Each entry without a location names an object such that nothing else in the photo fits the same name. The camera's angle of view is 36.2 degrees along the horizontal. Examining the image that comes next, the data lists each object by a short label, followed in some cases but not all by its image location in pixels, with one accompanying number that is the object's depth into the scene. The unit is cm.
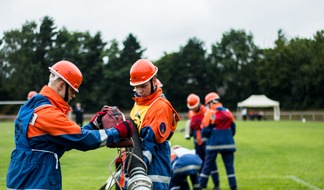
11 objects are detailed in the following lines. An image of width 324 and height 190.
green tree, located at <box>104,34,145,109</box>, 7131
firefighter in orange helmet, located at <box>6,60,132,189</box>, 432
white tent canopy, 6341
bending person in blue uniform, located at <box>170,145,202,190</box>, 810
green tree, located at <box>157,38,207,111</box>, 7575
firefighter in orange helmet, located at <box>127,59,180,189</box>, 502
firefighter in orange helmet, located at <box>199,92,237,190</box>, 1078
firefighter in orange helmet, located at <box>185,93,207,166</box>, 1229
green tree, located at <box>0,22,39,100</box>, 5088
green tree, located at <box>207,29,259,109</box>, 7862
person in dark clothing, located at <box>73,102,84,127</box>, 3156
